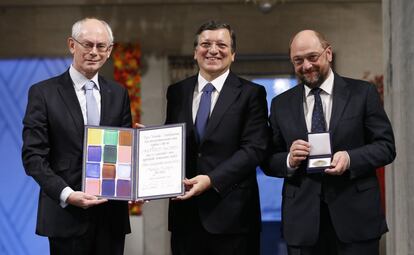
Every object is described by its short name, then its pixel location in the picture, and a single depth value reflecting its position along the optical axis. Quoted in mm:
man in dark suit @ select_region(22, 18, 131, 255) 6885
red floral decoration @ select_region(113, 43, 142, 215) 14774
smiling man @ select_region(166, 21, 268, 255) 7193
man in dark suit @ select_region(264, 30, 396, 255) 6801
